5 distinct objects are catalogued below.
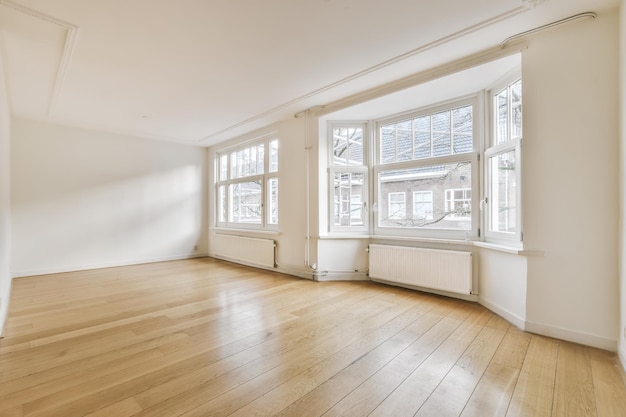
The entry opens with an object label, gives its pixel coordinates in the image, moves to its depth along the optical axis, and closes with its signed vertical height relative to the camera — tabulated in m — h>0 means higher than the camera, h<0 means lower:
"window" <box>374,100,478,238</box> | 3.59 +0.46
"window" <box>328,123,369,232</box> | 4.48 +0.44
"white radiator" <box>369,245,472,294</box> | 3.38 -0.78
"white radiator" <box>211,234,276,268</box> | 5.23 -0.85
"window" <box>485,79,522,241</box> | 2.90 +0.43
